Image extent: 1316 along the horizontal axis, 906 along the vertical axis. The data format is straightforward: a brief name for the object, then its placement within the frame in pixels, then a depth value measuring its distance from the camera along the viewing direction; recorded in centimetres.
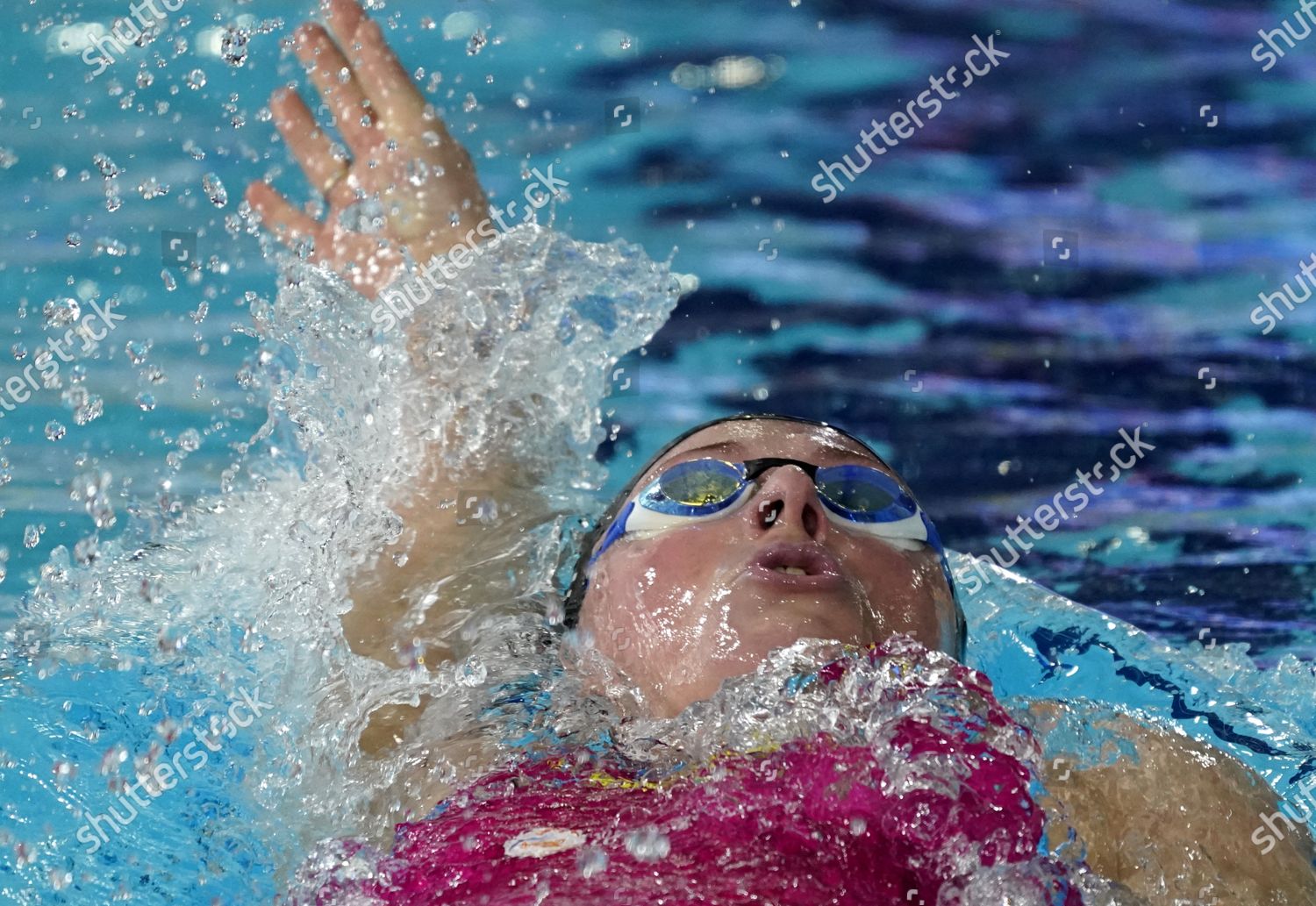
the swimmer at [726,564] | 390
